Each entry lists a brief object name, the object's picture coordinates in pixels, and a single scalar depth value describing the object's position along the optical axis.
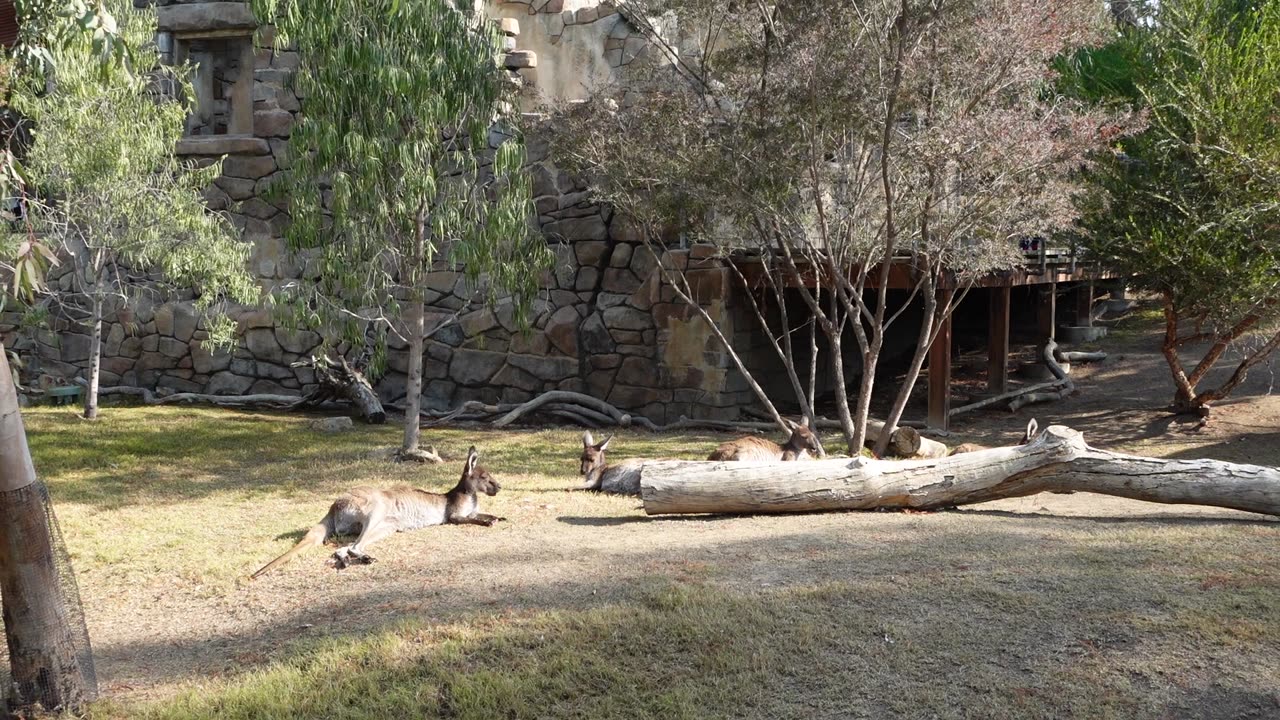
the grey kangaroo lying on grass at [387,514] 7.61
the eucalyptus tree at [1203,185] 13.73
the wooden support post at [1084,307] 24.11
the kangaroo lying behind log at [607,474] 10.12
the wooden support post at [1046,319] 19.88
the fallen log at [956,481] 8.09
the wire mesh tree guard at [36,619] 4.95
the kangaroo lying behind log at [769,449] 10.63
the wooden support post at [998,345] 17.86
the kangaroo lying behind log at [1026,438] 11.16
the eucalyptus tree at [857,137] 10.43
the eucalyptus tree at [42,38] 4.60
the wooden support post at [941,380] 15.28
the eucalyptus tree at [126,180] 12.94
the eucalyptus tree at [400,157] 10.58
